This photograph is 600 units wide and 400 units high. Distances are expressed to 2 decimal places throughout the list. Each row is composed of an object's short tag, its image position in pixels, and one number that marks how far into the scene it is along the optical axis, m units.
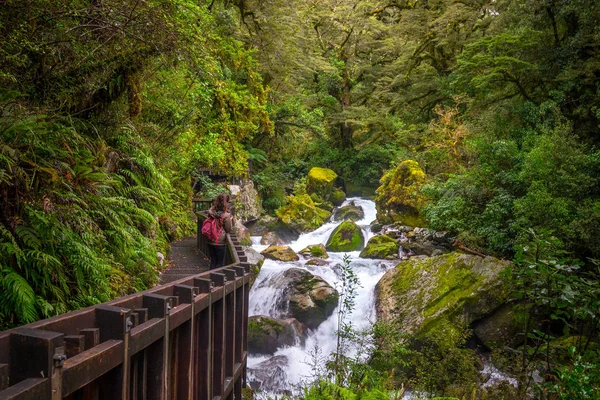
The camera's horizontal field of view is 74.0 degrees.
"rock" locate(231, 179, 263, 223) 20.69
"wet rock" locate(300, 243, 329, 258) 19.00
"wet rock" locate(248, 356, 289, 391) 10.54
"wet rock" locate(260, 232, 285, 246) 21.34
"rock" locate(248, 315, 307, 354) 11.96
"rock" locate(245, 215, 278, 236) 22.61
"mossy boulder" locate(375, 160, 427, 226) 20.56
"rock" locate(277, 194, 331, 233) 23.42
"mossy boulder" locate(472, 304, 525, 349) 10.43
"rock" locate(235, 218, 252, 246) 18.72
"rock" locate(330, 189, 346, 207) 29.08
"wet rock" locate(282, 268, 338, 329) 13.41
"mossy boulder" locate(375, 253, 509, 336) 10.62
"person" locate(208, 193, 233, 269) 7.95
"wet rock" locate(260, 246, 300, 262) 17.86
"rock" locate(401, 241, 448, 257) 16.59
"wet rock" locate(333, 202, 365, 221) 25.50
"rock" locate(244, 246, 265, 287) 14.96
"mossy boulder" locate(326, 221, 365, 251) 20.28
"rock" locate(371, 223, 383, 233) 21.85
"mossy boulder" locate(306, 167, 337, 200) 28.64
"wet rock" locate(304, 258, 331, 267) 17.45
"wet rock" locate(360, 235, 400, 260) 17.72
